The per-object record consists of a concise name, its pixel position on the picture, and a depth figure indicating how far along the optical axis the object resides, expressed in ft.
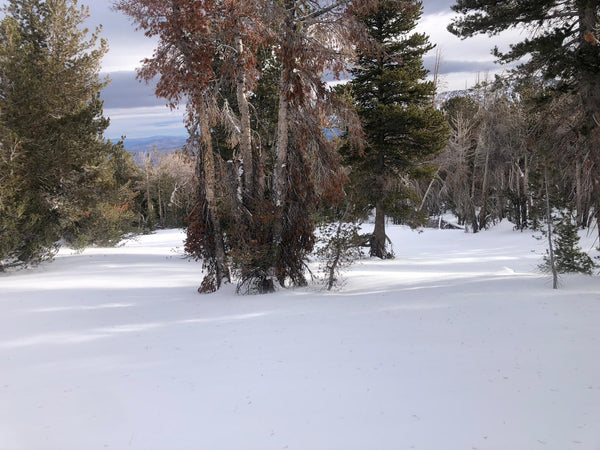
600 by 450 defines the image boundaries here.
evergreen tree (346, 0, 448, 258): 54.08
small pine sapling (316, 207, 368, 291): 32.04
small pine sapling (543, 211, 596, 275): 34.94
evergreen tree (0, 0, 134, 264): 42.47
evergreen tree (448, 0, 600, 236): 30.04
